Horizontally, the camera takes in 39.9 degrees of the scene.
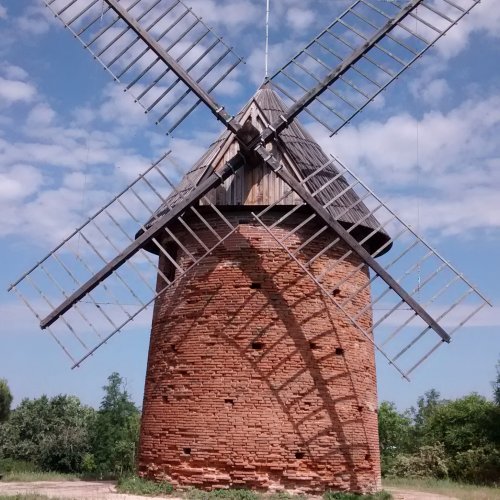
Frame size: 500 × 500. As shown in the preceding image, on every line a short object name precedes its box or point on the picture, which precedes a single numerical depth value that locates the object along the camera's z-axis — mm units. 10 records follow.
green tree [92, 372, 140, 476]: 27531
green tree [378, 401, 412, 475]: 30719
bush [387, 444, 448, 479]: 21766
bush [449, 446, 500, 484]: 21875
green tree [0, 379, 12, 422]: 25062
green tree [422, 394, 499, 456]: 23609
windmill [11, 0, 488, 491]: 10539
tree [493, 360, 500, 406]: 25375
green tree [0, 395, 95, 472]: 25641
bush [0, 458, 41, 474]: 21430
